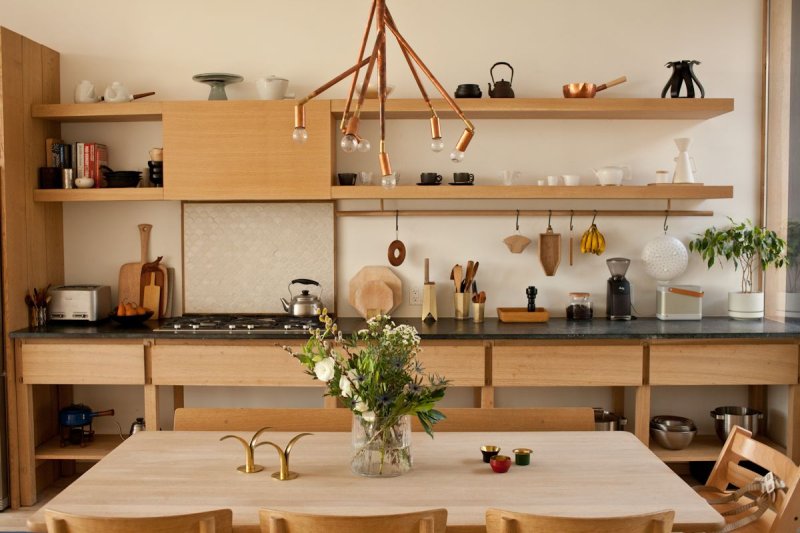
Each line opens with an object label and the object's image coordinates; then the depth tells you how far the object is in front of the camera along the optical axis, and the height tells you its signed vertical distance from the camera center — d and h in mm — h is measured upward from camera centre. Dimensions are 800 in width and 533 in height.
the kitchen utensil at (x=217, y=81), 4602 +869
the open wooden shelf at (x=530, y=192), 4480 +247
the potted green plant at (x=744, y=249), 4539 -59
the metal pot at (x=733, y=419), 4445 -964
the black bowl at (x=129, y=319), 4523 -439
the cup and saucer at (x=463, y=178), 4566 +328
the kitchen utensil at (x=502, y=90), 4559 +807
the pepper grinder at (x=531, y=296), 4684 -324
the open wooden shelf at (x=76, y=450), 4445 -1145
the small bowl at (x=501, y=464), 2480 -669
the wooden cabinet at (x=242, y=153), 4496 +455
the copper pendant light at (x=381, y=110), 2355 +379
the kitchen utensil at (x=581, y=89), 4520 +805
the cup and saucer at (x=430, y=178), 4559 +328
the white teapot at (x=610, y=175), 4543 +344
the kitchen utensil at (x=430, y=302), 4684 -357
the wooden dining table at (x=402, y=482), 2211 -702
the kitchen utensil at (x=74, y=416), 4602 -981
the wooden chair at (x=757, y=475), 2465 -788
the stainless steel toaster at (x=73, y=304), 4598 -362
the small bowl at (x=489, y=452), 2588 -660
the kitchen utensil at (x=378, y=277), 4805 -235
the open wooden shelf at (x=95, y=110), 4539 +694
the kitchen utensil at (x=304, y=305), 4637 -369
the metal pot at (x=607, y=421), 4453 -981
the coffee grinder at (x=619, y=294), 4688 -312
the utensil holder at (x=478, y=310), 4637 -398
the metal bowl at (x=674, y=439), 4355 -1043
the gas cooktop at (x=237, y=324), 4344 -459
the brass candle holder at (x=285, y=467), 2434 -664
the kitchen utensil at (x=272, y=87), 4582 +826
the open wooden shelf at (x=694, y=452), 4332 -1121
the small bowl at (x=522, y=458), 2559 -671
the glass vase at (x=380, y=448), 2449 -616
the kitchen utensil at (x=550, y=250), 4754 -67
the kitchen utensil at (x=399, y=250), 4793 -79
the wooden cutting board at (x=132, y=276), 4859 -220
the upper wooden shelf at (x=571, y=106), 4461 +707
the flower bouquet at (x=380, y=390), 2383 -434
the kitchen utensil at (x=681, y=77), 4562 +881
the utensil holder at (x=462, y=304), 4711 -371
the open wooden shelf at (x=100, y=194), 4551 +239
